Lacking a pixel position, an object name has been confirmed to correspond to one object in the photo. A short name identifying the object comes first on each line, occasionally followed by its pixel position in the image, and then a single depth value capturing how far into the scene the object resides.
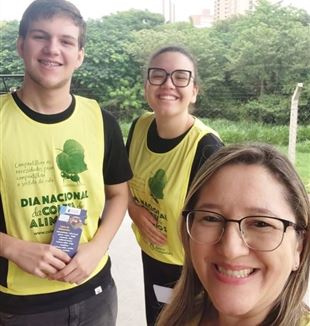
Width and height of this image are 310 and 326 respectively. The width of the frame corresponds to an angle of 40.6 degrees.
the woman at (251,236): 0.58
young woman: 1.08
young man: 0.91
